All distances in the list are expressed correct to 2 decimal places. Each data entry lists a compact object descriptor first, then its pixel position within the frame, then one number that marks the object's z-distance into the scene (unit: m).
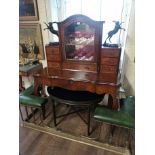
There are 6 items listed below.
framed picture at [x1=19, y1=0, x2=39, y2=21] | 2.29
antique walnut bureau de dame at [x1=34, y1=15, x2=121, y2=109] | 1.72
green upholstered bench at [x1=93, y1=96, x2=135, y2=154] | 1.53
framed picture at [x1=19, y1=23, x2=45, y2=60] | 2.46
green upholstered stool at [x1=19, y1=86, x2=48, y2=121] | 1.90
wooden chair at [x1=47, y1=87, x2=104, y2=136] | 1.81
